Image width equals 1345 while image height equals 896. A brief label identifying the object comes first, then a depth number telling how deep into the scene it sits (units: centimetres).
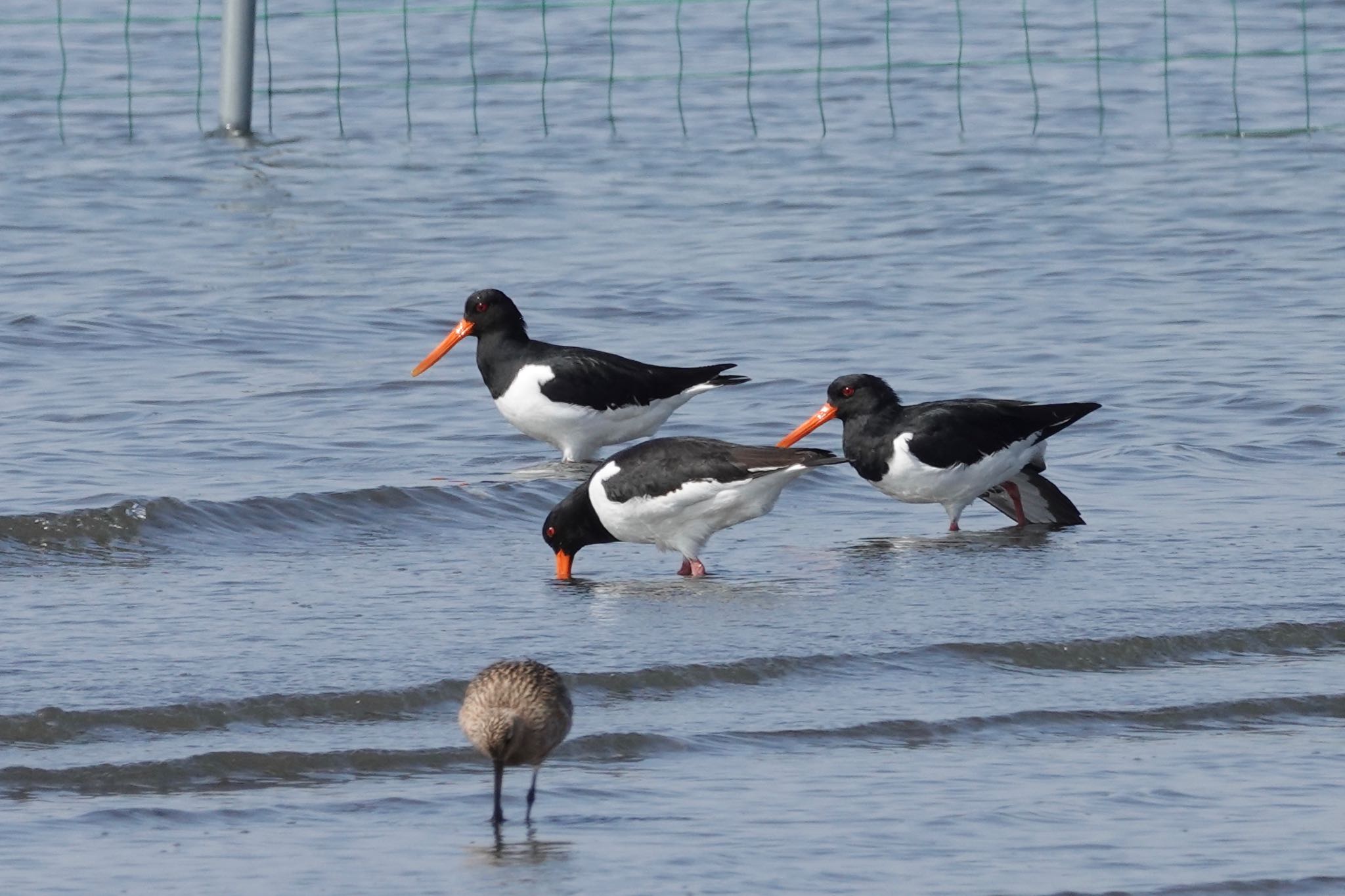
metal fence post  3119
